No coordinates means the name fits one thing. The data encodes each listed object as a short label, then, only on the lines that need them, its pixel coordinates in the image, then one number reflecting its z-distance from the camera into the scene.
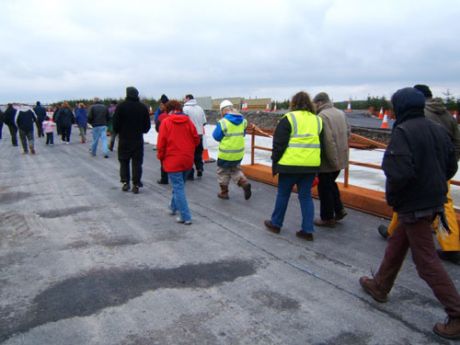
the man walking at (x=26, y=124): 14.27
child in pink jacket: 17.84
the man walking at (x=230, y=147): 7.16
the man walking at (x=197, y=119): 9.45
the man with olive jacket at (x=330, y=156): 5.45
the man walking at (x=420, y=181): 3.17
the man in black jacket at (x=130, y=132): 8.04
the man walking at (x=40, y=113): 20.80
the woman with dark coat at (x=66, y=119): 18.33
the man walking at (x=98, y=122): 13.30
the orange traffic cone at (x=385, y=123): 17.23
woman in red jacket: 5.87
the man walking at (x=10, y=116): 17.19
